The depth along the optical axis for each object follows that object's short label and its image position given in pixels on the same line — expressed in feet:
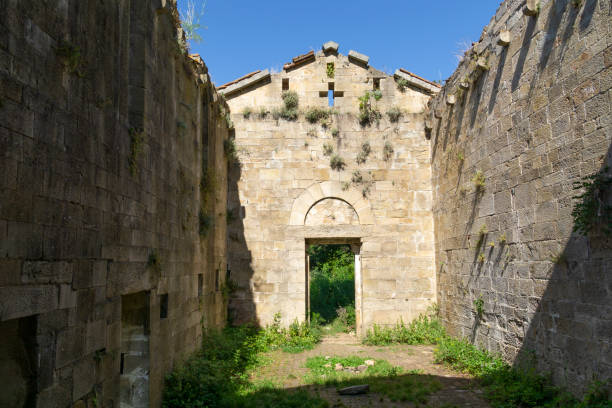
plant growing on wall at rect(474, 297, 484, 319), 28.06
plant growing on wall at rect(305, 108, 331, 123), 38.57
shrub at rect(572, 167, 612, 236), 17.31
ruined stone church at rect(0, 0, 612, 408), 11.93
